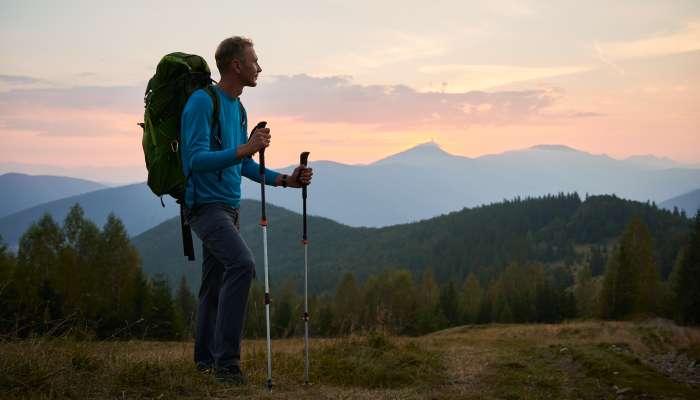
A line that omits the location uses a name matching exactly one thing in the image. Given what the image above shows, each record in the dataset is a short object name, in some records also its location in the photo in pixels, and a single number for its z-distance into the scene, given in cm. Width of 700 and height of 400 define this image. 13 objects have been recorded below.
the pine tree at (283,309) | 6798
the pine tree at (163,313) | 4013
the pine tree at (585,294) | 7838
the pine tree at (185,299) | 7062
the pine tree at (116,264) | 5325
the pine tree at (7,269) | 2722
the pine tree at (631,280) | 6381
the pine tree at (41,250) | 5081
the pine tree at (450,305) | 7894
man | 582
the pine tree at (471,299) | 8056
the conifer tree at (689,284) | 5819
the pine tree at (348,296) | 8606
